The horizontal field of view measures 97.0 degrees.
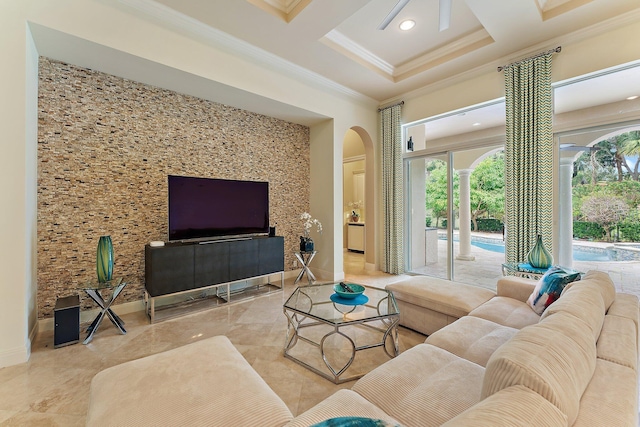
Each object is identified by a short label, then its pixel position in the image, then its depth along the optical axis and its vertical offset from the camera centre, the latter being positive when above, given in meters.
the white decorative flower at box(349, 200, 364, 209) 8.04 +0.33
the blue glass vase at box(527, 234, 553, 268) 3.11 -0.46
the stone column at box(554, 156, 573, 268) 3.39 -0.02
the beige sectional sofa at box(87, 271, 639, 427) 0.73 -0.73
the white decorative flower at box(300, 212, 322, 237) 4.74 -0.12
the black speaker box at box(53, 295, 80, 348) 2.48 -0.95
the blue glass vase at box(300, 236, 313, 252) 4.58 -0.46
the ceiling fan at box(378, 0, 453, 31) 2.21 +1.69
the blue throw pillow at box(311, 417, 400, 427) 0.70 -0.52
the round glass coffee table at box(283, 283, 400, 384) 2.12 -1.12
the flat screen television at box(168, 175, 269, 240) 3.38 +0.12
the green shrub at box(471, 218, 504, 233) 4.03 -0.15
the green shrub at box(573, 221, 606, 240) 3.22 -0.19
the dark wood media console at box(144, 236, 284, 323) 3.06 -0.58
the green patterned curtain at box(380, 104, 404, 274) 4.97 +0.49
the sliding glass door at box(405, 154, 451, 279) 4.63 +0.00
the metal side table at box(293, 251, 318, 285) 4.58 -0.74
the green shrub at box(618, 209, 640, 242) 3.00 -0.14
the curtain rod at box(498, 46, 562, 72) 3.26 +1.92
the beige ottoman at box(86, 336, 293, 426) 1.08 -0.76
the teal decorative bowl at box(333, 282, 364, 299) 2.41 -0.65
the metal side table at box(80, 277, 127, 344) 2.62 -0.80
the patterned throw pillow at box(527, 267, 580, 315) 2.02 -0.54
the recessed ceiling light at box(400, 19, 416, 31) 3.20 +2.20
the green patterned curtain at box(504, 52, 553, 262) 3.38 +0.73
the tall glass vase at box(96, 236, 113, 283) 2.73 -0.42
